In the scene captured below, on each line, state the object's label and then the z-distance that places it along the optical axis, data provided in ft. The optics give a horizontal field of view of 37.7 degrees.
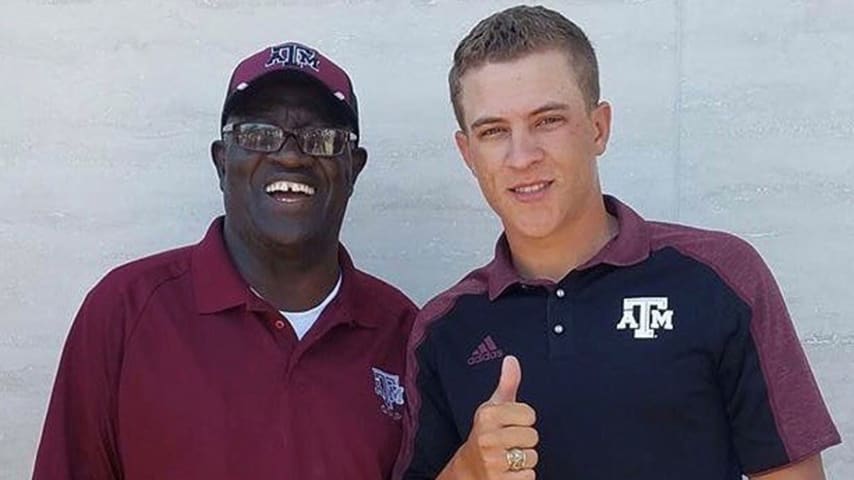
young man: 6.84
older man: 7.75
